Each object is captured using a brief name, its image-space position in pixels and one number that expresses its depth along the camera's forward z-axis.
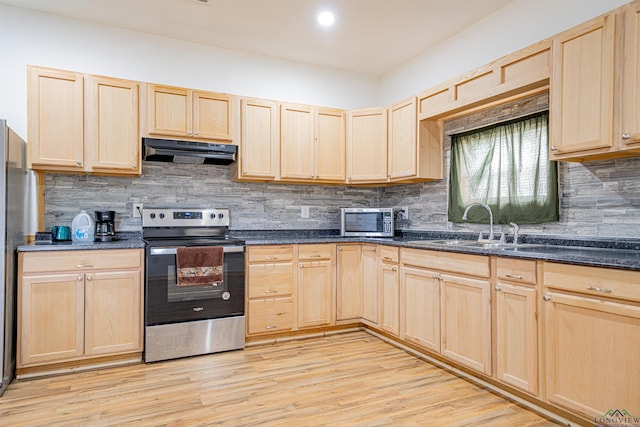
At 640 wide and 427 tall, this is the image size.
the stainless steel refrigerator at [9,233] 2.49
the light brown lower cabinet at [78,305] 2.72
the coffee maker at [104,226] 3.26
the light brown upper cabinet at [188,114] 3.36
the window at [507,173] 2.85
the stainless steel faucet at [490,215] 3.07
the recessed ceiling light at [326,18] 3.21
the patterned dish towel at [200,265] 3.09
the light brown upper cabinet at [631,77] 2.03
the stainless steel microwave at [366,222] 4.05
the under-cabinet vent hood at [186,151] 3.29
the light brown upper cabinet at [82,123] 3.00
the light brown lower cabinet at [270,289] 3.43
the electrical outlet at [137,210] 3.54
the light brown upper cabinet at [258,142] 3.69
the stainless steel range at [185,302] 3.04
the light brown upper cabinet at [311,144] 3.88
